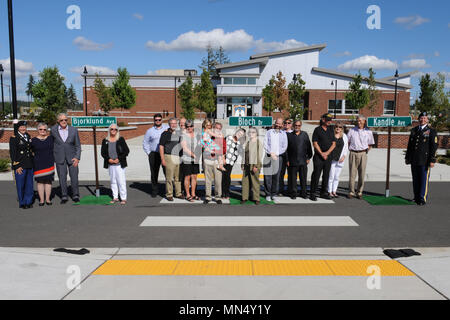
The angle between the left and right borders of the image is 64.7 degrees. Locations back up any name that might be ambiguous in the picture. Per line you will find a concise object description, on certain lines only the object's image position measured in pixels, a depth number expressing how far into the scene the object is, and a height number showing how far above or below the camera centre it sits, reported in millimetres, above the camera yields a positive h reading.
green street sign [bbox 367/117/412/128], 8789 +30
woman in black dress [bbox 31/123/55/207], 8102 -946
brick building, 50719 +5234
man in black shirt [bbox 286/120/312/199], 8711 -817
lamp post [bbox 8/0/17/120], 8703 +1640
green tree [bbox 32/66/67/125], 44344 +3705
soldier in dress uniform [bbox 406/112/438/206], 8258 -747
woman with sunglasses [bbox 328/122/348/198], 8898 -801
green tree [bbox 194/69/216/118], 48469 +3725
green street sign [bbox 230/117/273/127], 9078 +7
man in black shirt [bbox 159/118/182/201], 8547 -752
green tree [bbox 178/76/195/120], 47125 +3049
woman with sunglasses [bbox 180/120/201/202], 8469 -853
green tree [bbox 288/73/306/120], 39500 +2546
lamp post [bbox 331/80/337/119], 48375 +5414
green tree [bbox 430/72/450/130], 24391 +1532
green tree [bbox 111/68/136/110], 45031 +3711
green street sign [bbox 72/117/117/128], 8695 -24
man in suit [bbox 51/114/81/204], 8336 -739
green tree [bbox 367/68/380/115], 45219 +3997
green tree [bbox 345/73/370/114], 42594 +3231
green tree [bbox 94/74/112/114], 47000 +3260
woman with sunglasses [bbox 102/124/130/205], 8219 -890
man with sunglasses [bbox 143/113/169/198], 9133 -662
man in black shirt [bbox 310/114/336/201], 8695 -668
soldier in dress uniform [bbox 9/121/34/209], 7801 -974
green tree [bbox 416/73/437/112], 40931 +3573
